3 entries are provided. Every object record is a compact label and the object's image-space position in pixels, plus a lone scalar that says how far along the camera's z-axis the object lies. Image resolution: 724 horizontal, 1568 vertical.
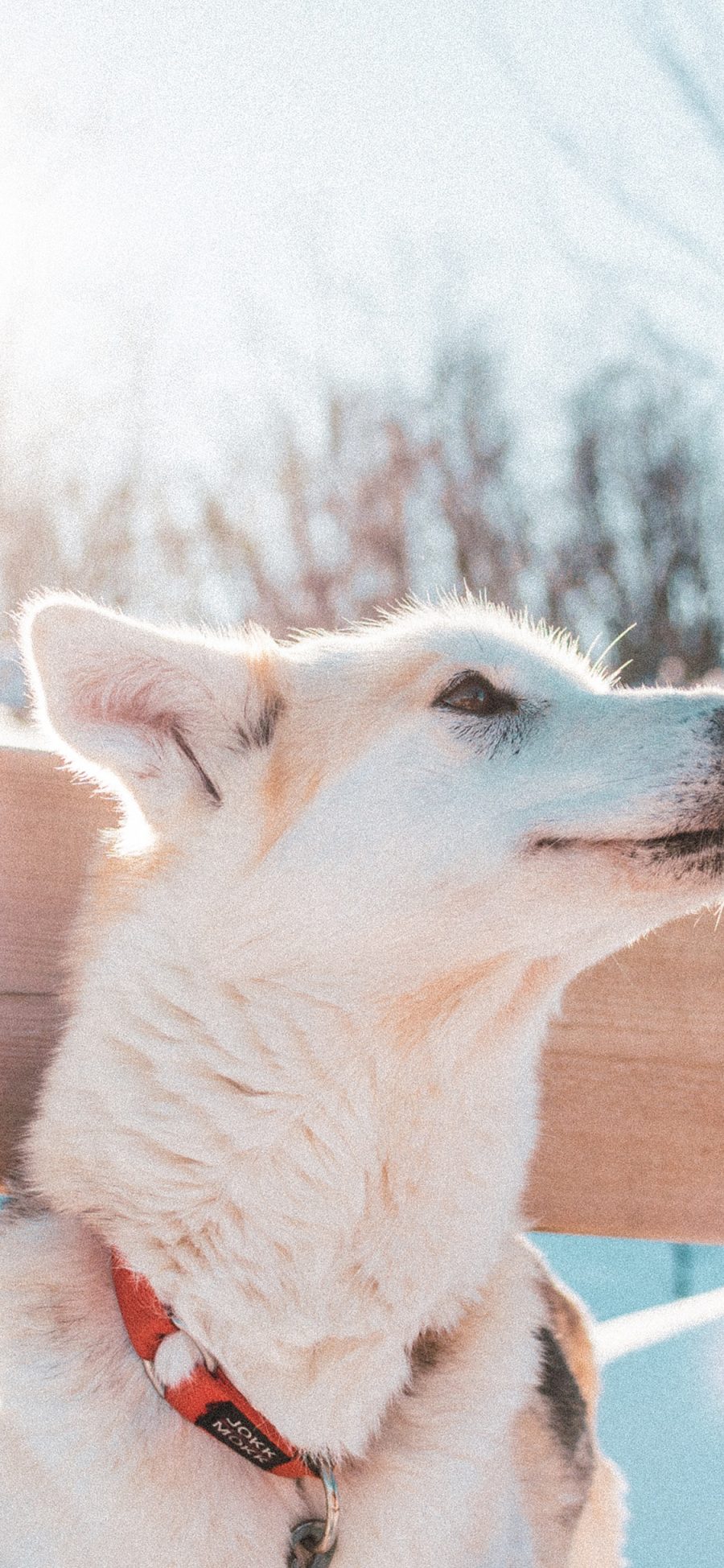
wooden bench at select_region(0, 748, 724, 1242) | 1.80
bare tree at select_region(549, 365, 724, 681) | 6.68
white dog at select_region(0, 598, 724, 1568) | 1.35
